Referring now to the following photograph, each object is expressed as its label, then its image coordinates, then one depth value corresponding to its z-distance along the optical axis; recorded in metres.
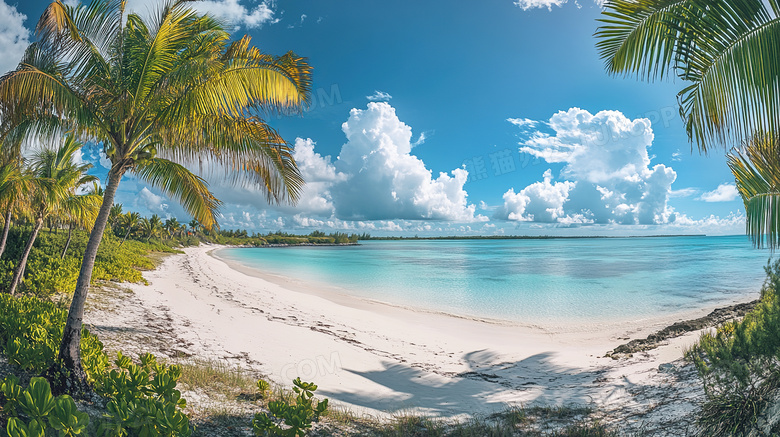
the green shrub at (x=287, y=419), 3.67
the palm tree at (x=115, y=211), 39.51
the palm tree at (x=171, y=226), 74.68
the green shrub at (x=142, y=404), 3.00
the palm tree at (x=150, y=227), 56.65
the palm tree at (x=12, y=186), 8.47
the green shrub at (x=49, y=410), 2.50
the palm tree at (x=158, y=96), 4.68
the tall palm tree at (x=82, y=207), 11.30
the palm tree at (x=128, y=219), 44.05
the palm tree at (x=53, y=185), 9.40
